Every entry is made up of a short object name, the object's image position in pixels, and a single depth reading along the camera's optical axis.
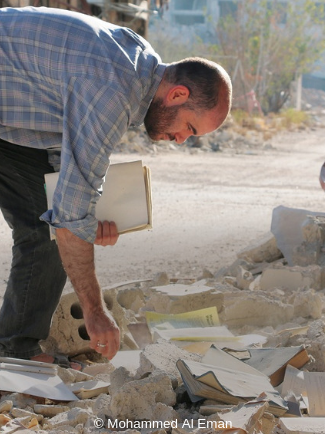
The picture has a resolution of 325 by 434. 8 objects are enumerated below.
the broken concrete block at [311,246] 5.43
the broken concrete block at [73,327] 3.74
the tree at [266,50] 25.42
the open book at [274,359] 3.18
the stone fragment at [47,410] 2.98
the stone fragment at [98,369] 3.52
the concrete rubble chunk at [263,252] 5.73
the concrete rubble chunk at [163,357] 2.99
